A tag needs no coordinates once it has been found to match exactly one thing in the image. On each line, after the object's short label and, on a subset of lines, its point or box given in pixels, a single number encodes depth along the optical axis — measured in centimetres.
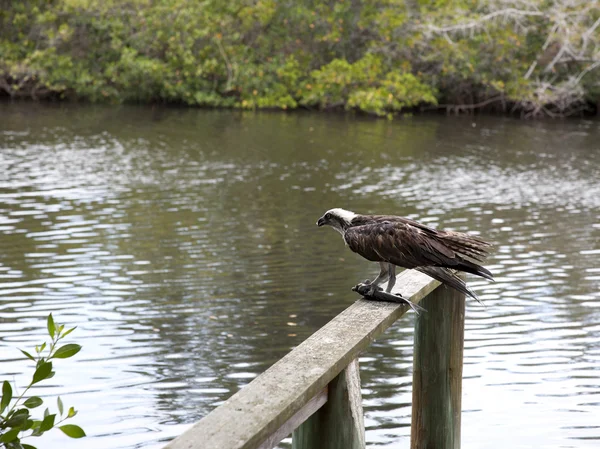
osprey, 686
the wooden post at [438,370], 792
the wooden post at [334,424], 557
